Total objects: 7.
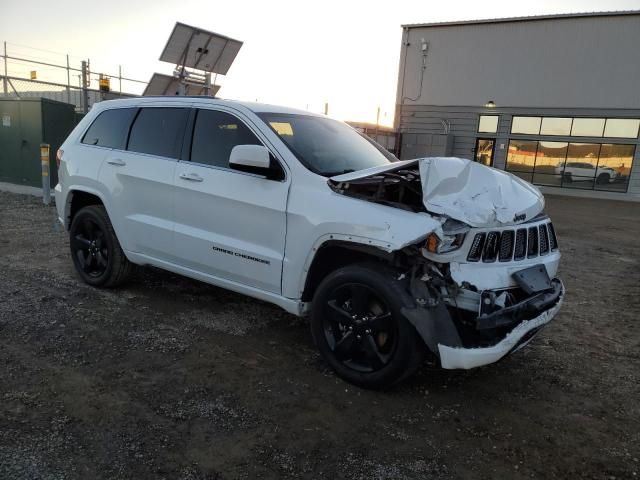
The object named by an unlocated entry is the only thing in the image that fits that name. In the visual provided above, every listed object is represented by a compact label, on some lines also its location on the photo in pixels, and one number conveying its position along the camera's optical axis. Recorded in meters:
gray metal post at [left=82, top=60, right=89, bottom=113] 11.44
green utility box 11.05
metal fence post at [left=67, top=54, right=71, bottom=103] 14.02
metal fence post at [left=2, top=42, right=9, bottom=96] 12.55
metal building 21.64
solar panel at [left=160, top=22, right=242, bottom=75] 9.27
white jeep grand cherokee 3.00
